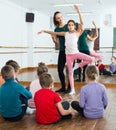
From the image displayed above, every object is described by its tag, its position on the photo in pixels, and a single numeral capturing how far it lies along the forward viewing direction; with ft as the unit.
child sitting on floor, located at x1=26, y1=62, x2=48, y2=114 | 11.54
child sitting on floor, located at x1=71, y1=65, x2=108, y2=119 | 10.49
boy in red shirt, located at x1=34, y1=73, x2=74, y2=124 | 9.84
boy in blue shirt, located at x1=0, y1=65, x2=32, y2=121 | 10.18
